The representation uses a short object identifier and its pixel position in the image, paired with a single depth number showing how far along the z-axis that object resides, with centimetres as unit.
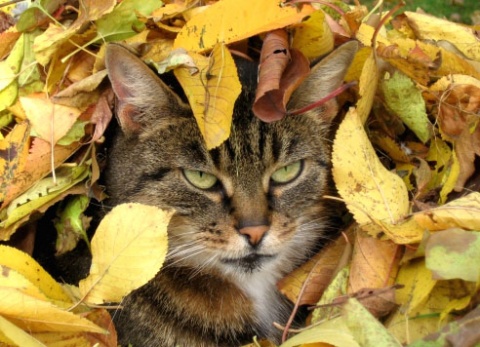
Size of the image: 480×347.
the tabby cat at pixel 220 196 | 43
